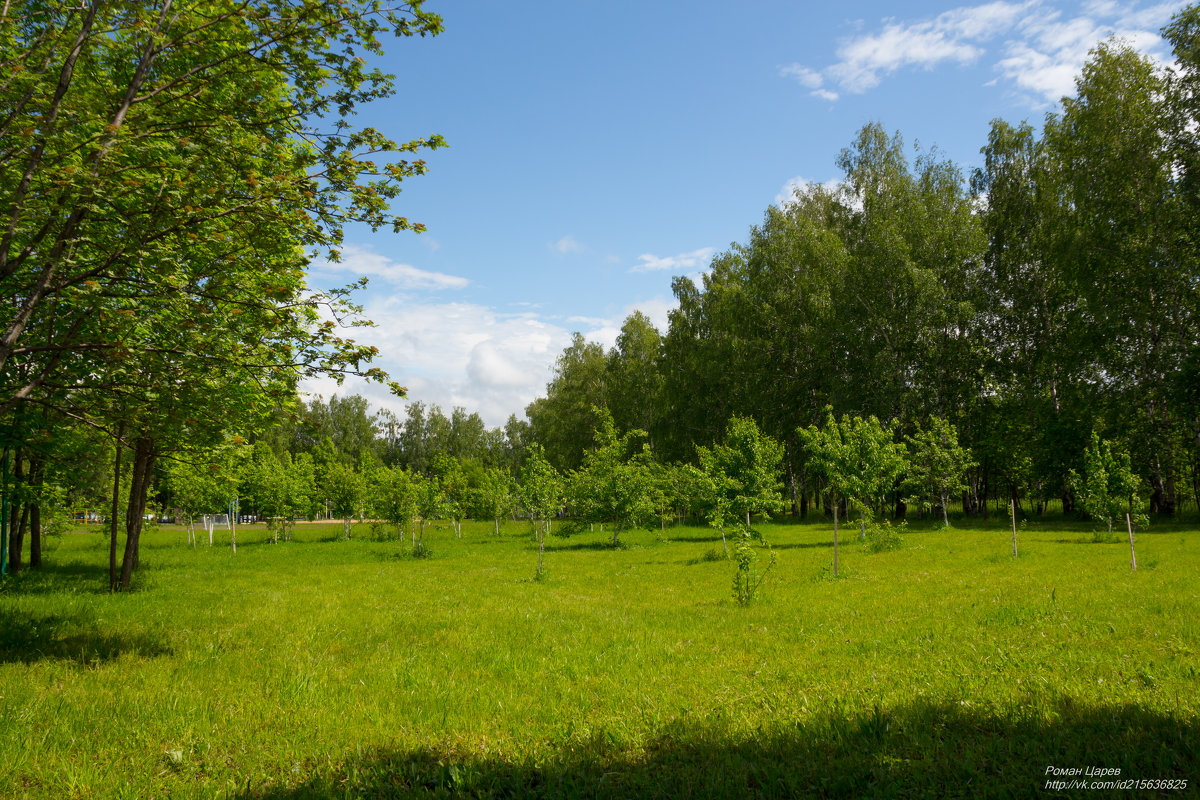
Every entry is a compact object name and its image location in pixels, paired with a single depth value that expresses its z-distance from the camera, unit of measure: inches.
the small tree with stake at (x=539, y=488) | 1067.3
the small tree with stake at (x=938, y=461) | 1370.6
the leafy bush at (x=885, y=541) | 965.8
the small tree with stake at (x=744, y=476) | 1040.8
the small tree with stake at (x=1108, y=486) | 972.6
